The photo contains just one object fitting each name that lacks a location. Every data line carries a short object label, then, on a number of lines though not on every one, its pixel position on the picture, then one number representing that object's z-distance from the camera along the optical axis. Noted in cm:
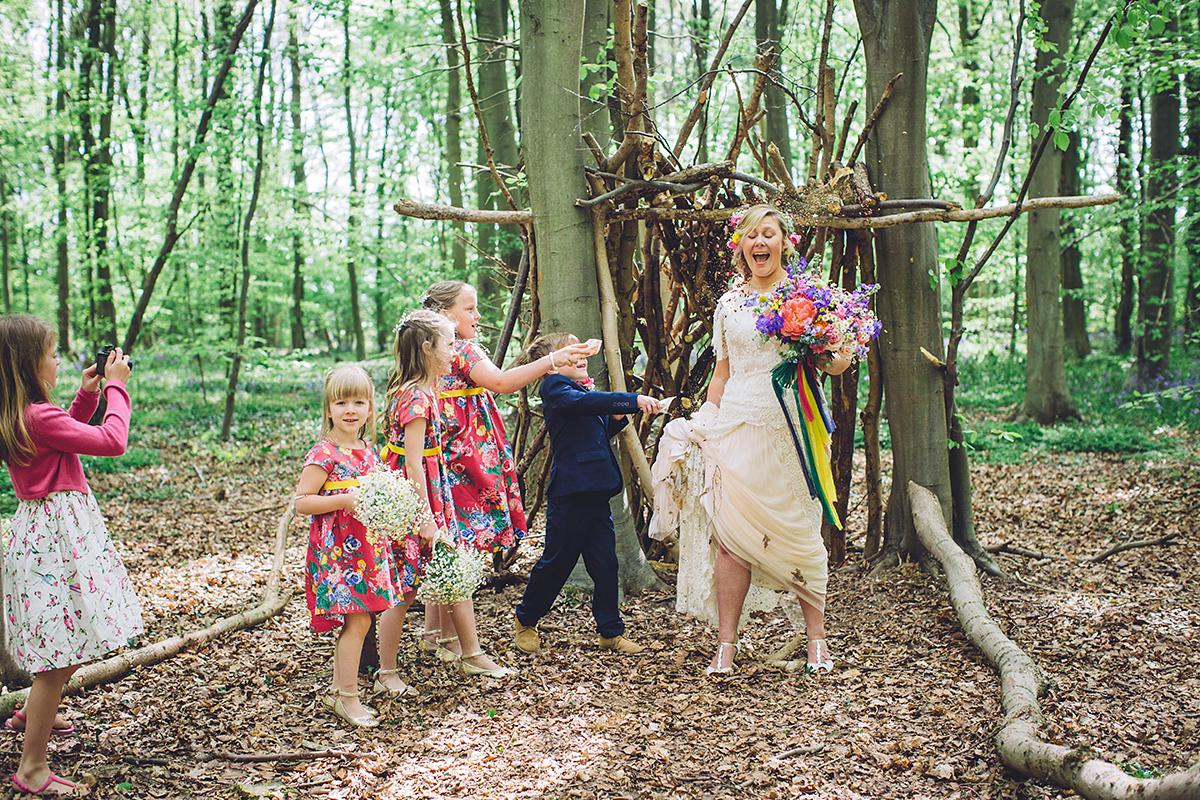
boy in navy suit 373
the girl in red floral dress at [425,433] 350
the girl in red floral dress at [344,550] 319
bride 360
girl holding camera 273
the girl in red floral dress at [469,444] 379
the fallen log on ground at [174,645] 337
